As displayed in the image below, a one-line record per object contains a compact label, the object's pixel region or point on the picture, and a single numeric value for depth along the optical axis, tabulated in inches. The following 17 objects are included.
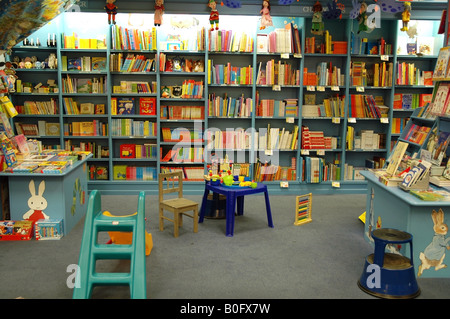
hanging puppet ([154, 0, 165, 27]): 258.1
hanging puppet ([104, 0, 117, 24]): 255.4
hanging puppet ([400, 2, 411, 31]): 232.8
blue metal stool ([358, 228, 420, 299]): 142.1
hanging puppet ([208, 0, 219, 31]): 254.8
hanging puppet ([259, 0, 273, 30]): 255.1
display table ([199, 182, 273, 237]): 201.3
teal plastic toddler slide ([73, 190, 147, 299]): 131.4
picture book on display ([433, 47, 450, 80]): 174.7
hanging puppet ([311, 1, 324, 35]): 263.4
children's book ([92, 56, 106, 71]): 276.2
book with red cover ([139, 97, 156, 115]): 279.1
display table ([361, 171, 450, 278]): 152.9
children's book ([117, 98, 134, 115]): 280.2
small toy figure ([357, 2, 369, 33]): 244.5
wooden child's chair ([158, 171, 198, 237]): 198.4
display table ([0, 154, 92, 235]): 194.1
